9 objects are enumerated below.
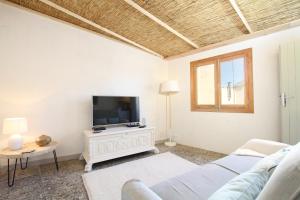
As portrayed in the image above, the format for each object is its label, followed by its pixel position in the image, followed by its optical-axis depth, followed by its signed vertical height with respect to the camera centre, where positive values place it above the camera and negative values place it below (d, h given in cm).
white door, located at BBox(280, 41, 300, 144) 222 +18
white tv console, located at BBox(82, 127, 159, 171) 265 -75
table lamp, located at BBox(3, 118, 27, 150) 217 -35
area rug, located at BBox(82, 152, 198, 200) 194 -109
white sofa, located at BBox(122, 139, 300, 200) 64 -60
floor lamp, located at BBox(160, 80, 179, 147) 383 +29
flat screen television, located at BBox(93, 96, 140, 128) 302 -13
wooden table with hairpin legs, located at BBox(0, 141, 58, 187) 206 -66
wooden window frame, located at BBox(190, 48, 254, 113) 287 +40
